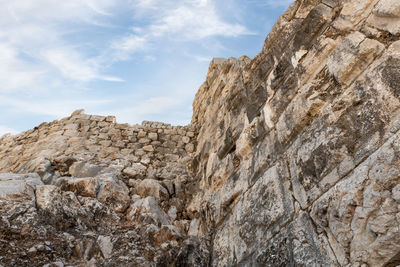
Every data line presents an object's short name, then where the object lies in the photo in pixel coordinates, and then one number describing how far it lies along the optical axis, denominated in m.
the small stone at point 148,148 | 7.57
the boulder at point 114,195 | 5.30
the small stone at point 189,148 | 7.65
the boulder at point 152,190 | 5.93
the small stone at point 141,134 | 7.93
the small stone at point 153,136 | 7.91
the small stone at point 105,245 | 4.22
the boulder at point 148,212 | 5.03
